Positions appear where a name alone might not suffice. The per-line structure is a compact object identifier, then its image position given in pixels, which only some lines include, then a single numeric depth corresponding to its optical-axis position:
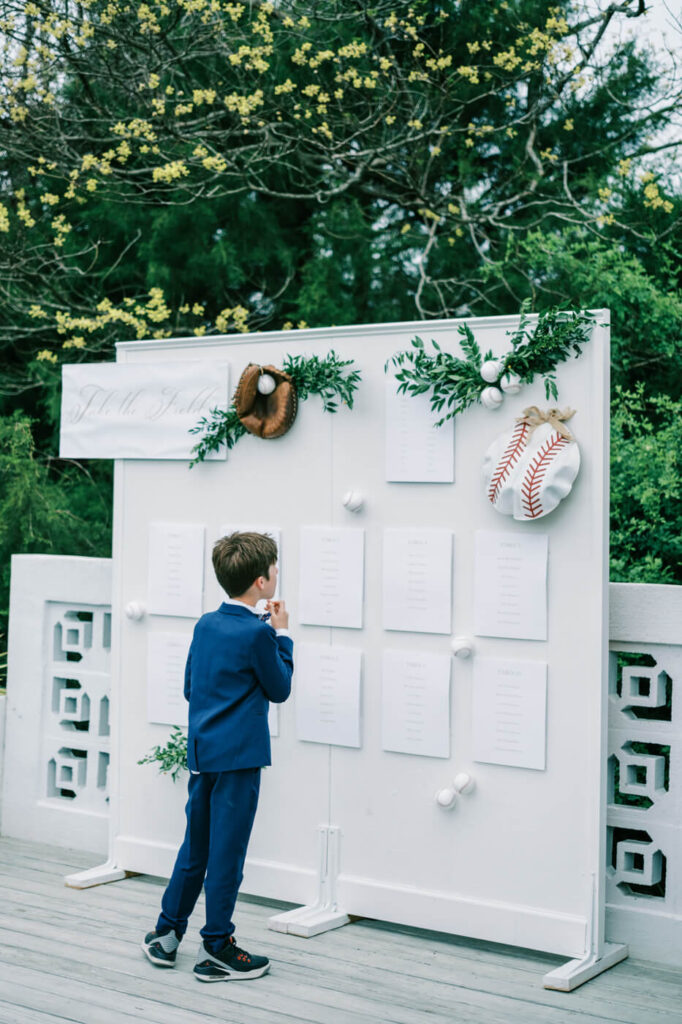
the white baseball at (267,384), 4.31
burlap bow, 3.74
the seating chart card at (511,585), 3.81
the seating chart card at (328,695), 4.20
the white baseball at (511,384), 3.86
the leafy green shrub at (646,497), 7.05
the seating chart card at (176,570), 4.59
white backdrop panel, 3.74
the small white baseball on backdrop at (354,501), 4.16
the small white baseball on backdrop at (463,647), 3.94
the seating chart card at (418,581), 4.01
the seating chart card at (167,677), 4.60
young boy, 3.61
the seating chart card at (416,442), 4.02
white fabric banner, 4.57
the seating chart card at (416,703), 4.01
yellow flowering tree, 8.09
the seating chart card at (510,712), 3.81
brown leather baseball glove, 4.32
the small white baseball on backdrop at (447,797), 3.95
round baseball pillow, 3.68
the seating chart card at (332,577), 4.20
